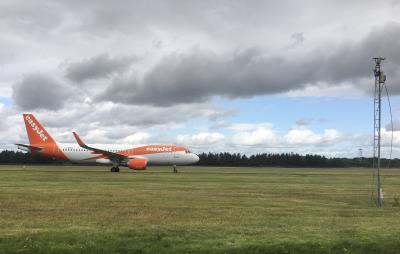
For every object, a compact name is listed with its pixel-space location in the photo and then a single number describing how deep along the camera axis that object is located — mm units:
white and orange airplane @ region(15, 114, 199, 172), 63781
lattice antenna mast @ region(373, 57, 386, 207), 22359
